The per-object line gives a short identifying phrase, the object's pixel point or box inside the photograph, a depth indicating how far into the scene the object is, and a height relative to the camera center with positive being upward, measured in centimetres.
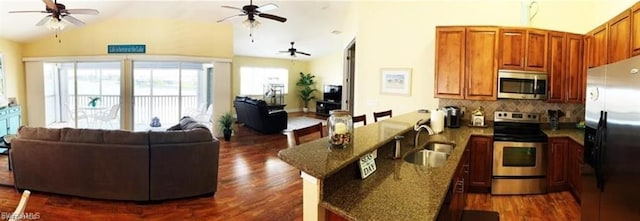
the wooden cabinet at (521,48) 399 +60
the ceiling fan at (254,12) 469 +117
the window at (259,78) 1202 +64
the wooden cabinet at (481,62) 401 +43
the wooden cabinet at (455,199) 185 -65
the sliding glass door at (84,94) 744 -1
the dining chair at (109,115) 740 -48
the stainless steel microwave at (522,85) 403 +17
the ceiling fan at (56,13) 402 +100
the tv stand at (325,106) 1168 -35
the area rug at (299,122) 958 -79
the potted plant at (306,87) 1321 +37
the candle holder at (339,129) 189 -18
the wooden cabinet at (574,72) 412 +34
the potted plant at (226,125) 733 -64
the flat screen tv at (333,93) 1167 +12
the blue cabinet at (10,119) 638 -53
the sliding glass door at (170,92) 765 +6
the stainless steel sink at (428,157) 266 -47
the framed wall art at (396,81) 486 +24
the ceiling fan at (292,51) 953 +127
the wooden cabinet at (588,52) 393 +57
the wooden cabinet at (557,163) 387 -73
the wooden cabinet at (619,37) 291 +57
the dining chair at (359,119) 390 -26
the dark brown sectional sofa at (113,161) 355 -72
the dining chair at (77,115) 767 -49
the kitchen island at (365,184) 145 -45
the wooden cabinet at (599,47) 353 +58
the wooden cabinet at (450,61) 410 +45
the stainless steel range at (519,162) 384 -72
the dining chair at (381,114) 418 -22
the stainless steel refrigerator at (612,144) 219 -31
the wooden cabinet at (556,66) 407 +40
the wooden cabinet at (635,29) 272 +58
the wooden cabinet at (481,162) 383 -72
